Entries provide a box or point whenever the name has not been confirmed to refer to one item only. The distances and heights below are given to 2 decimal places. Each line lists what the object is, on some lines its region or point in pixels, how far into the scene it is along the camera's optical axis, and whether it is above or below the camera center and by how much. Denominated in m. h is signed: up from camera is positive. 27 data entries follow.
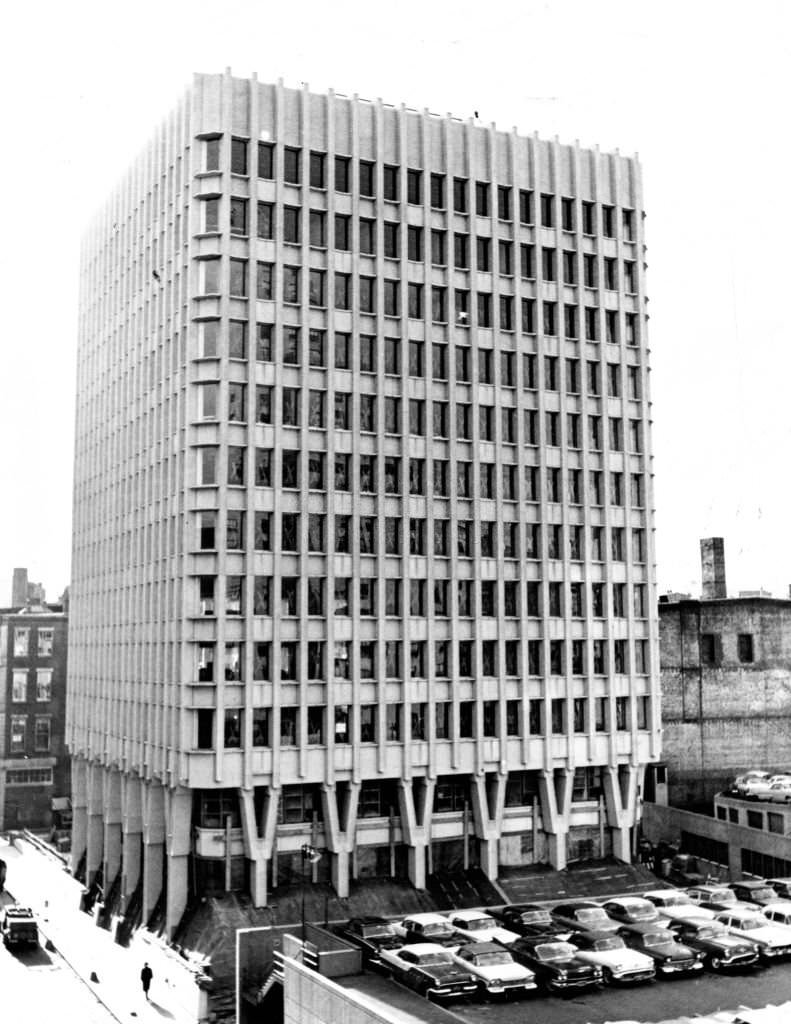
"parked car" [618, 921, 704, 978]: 47.53 -12.78
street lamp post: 56.28 -10.11
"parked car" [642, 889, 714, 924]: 55.31 -12.96
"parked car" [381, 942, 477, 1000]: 45.16 -12.81
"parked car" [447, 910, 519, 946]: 52.75 -13.11
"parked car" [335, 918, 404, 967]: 49.66 -13.11
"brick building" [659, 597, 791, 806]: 99.62 -4.05
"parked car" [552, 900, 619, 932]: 53.97 -12.95
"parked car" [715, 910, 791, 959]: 49.34 -12.50
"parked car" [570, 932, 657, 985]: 46.75 -12.74
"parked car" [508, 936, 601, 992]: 45.91 -12.88
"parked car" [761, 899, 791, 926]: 54.53 -12.64
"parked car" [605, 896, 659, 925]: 56.12 -12.90
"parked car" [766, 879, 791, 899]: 61.42 -12.98
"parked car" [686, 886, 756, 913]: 58.80 -13.08
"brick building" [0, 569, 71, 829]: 127.12 -8.16
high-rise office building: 67.19 +8.25
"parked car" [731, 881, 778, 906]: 59.56 -12.93
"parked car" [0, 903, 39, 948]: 76.44 -18.42
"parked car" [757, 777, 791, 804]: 86.62 -11.30
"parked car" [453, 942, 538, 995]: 45.41 -12.77
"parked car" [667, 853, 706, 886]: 80.53 -16.06
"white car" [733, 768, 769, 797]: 90.25 -11.01
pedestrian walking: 63.53 -17.74
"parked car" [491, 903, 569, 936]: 54.25 -13.06
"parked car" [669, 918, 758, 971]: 48.28 -12.69
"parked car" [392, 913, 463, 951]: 52.34 -13.00
